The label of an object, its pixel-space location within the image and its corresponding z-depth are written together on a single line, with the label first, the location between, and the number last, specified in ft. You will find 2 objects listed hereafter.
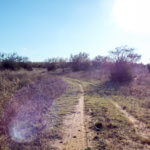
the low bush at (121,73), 70.95
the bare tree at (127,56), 78.14
